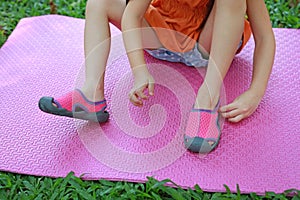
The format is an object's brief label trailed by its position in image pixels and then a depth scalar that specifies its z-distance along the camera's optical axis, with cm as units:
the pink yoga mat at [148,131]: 130
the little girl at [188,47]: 135
